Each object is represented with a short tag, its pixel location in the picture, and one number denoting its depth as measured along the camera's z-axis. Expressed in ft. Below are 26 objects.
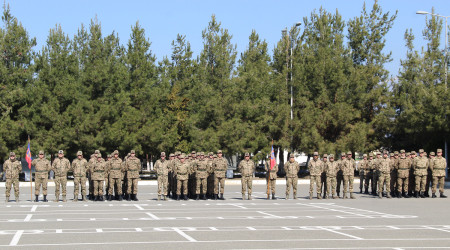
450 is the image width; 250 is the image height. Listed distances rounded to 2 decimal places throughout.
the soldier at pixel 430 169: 93.50
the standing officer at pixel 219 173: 86.53
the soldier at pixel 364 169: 100.78
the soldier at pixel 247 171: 86.38
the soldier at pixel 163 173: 84.74
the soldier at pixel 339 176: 91.16
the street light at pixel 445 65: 137.59
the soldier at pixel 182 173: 85.35
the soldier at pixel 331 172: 88.17
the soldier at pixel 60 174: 82.33
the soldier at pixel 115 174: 83.61
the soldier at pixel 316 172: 87.51
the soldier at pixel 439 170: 92.63
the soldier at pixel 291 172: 86.89
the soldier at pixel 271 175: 87.15
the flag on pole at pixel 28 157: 90.37
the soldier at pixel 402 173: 91.66
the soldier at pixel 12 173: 81.87
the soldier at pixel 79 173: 83.05
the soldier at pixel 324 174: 88.89
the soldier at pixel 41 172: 81.97
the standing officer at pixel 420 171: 91.25
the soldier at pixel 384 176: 90.48
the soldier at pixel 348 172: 89.86
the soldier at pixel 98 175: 82.94
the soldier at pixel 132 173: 83.92
